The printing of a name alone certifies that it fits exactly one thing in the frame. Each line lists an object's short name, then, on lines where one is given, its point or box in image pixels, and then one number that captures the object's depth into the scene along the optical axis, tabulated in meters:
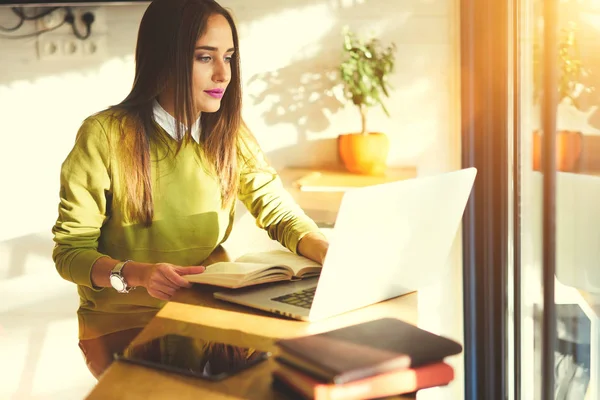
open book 1.35
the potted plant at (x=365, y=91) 2.61
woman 1.64
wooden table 0.93
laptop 1.11
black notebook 0.88
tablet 0.99
